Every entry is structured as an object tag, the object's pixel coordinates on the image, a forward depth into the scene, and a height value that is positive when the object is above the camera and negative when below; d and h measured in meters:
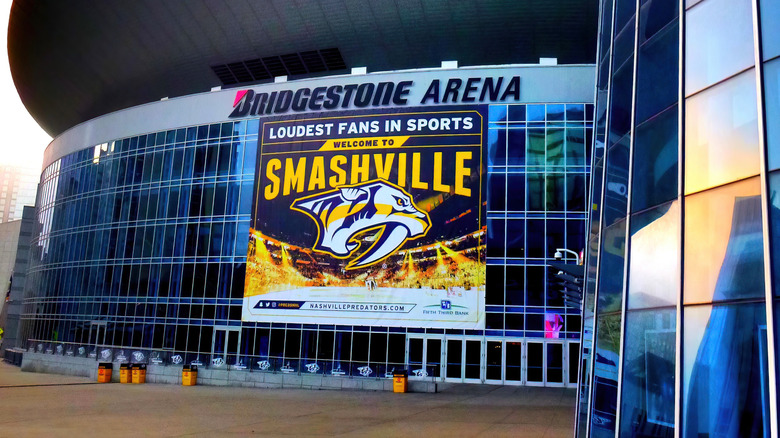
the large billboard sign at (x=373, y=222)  36.12 +4.54
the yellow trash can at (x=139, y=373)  33.41 -3.79
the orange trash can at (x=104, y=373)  33.39 -3.87
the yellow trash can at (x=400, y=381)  29.20 -3.02
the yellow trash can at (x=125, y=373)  33.38 -3.82
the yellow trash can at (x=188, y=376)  32.28 -3.66
